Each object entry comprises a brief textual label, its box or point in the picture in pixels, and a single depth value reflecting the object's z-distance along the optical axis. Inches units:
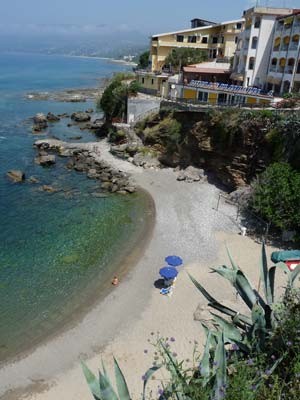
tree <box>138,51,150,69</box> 2974.9
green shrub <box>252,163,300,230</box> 922.7
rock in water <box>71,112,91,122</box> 2475.3
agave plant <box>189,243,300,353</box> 323.0
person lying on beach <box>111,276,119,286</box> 826.8
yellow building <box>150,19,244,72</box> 2143.2
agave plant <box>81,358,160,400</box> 256.2
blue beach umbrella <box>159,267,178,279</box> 785.6
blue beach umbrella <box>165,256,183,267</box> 832.7
